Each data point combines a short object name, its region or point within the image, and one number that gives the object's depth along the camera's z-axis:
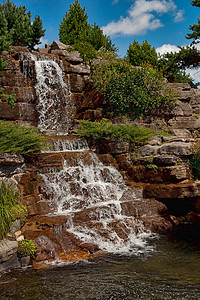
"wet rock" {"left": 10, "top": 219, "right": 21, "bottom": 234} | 6.24
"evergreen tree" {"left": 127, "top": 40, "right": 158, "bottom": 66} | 20.91
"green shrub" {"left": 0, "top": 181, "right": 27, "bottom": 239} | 5.98
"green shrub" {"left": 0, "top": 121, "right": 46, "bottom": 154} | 7.90
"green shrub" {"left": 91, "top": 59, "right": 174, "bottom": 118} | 14.81
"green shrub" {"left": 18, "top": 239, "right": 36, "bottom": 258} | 5.64
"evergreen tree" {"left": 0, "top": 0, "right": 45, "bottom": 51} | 19.36
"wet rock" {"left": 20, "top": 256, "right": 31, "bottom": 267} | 5.57
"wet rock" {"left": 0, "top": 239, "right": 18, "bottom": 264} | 5.32
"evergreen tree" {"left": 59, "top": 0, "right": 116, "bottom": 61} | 21.42
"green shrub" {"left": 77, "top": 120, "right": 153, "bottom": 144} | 11.12
